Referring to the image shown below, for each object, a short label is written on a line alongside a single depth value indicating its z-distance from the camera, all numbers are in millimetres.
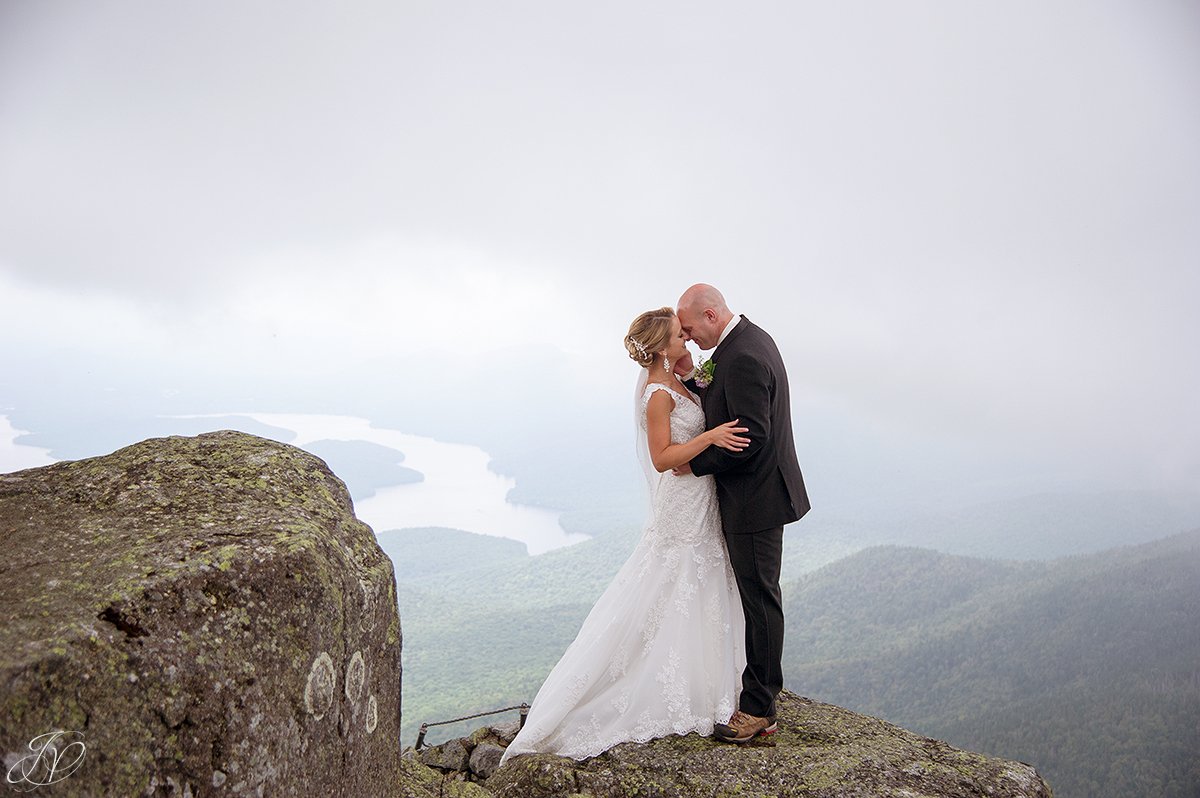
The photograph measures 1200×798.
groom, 6566
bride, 6926
